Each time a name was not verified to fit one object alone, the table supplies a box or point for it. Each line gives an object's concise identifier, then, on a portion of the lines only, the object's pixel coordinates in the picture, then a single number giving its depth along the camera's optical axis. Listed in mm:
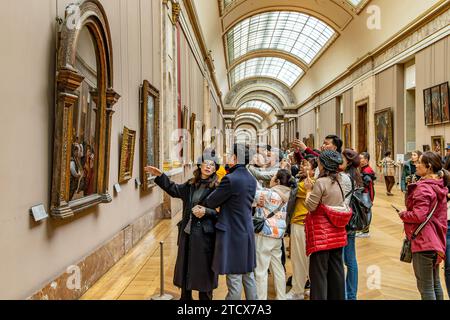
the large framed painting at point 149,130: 7406
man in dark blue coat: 3633
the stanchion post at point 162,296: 4340
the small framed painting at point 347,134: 23375
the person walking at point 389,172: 14961
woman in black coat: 3742
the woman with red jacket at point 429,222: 3535
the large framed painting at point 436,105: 12539
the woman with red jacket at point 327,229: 3611
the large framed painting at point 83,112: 3580
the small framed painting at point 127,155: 5996
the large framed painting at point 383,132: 17391
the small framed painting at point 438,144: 12734
